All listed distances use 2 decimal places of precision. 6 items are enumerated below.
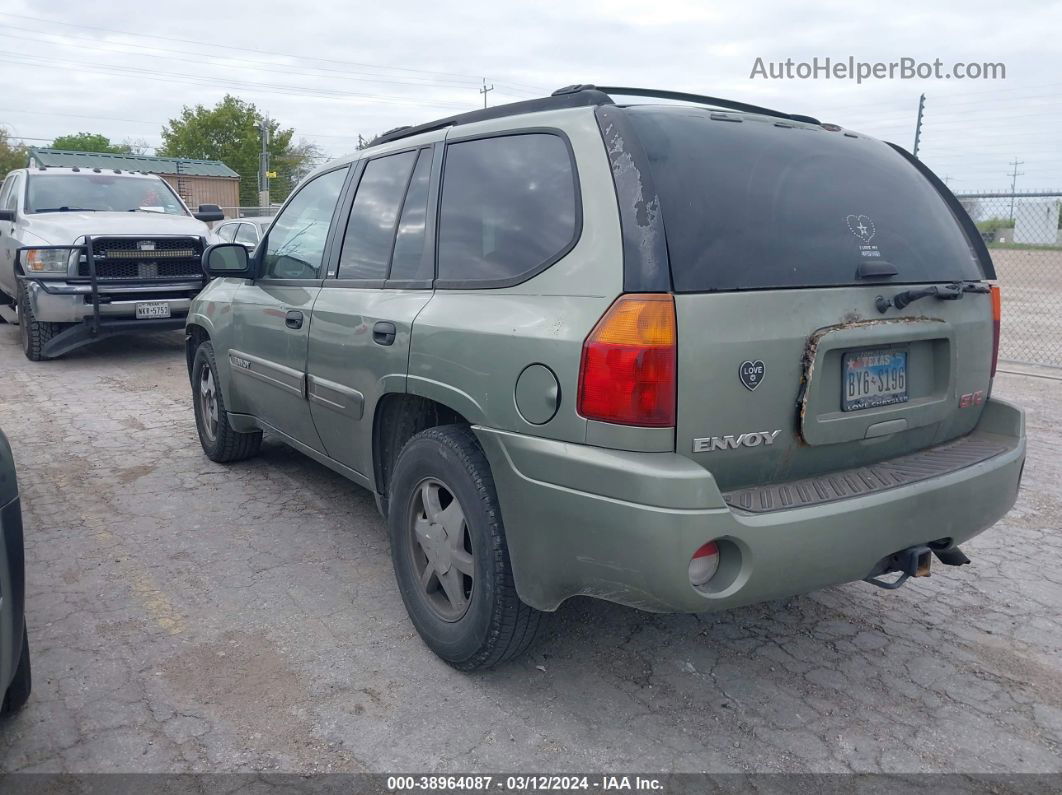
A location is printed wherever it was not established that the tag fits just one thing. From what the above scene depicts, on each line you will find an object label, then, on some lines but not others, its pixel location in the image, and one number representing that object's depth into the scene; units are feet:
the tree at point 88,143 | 251.80
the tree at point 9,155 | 213.87
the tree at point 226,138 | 202.90
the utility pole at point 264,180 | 135.96
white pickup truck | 30.27
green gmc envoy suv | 7.96
